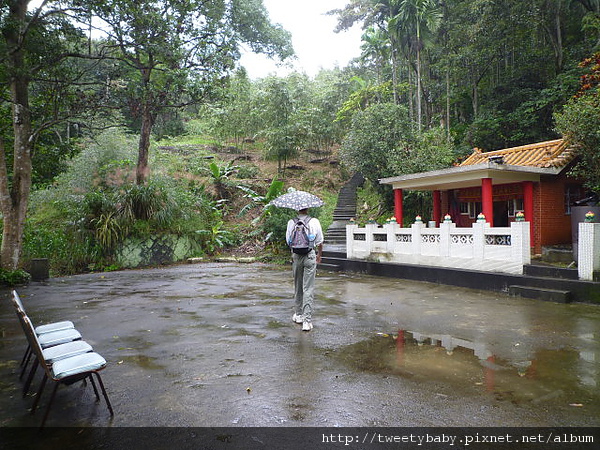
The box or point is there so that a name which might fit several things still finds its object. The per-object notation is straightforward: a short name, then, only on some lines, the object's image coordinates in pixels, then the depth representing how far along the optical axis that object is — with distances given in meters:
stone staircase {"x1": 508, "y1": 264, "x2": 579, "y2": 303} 7.48
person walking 5.45
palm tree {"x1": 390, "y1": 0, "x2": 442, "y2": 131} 19.09
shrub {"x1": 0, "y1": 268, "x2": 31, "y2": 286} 9.72
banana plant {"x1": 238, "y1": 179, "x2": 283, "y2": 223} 17.50
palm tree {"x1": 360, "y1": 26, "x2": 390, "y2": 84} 23.83
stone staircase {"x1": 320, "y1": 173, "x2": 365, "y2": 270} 14.20
